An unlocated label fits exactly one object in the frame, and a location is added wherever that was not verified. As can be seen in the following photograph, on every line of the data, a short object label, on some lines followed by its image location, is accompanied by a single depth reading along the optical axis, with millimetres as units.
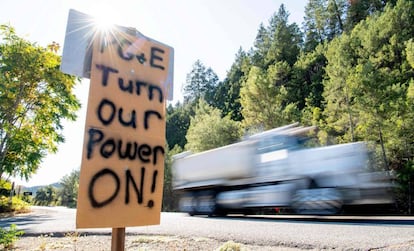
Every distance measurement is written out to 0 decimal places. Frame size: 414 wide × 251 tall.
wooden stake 1838
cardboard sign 1769
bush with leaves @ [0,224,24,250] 3803
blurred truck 8156
